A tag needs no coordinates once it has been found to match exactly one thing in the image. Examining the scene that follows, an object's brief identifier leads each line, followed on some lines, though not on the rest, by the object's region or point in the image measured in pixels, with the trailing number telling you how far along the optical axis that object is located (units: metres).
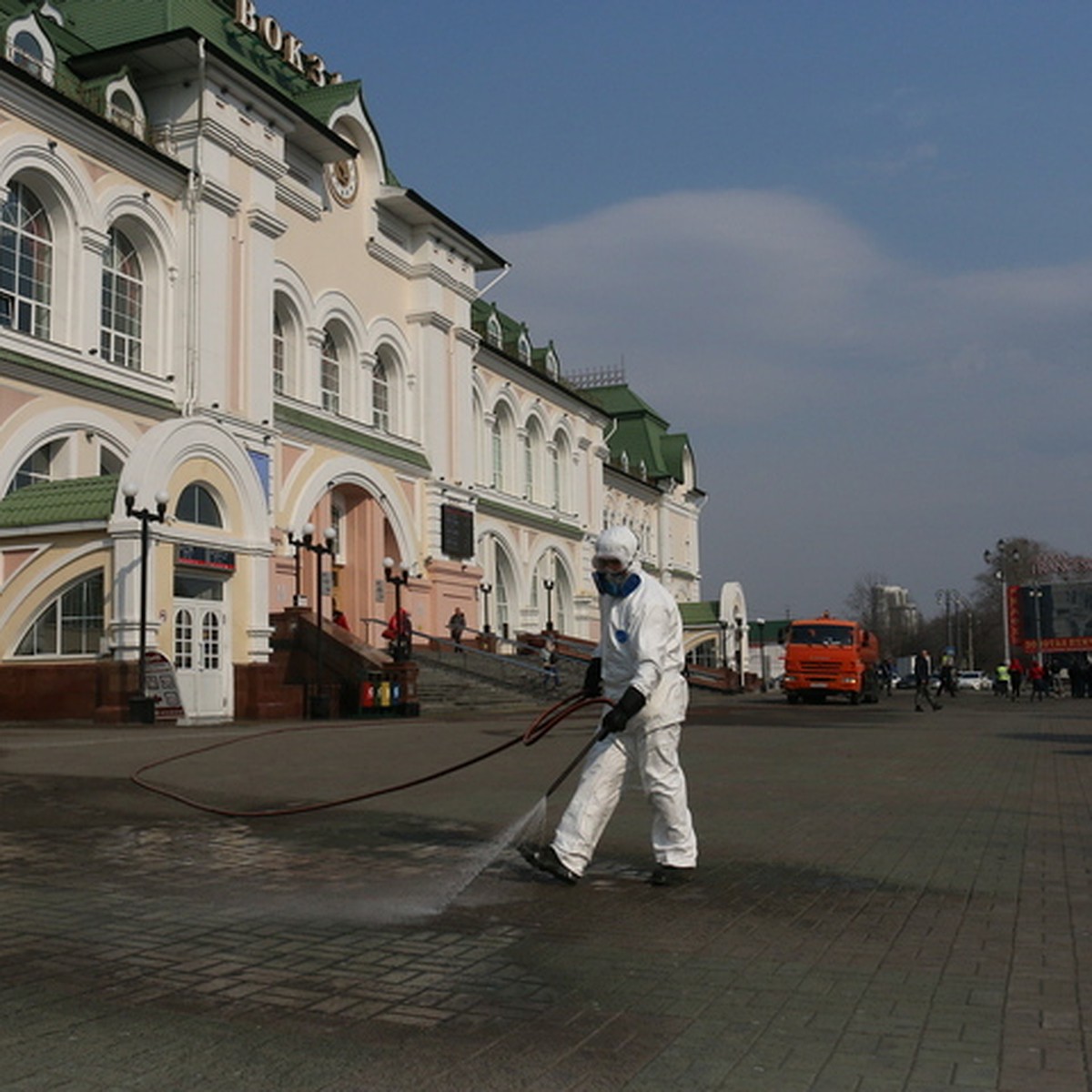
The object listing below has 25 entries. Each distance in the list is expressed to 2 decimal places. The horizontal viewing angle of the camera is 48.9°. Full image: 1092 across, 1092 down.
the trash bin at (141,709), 19.80
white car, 72.79
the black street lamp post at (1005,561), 77.19
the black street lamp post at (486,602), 41.19
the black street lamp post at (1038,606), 71.50
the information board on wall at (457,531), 37.34
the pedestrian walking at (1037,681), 43.75
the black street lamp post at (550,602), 45.90
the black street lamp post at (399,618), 26.02
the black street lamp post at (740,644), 59.15
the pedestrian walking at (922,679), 30.33
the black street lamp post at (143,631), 19.70
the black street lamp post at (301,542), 26.97
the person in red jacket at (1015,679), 43.84
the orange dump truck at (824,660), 35.84
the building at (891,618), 120.12
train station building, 21.16
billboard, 79.50
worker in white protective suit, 6.36
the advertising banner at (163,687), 20.45
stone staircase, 28.48
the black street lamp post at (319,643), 25.03
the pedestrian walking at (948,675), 45.59
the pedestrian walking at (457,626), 35.94
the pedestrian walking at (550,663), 30.52
